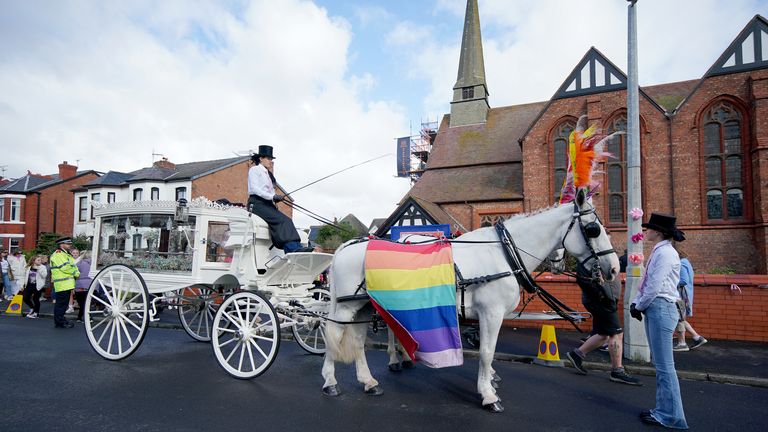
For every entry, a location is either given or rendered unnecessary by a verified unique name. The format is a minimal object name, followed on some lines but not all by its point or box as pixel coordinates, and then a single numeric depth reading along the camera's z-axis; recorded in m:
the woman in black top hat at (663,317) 4.12
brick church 17.53
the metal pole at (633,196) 6.66
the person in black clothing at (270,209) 6.00
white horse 4.55
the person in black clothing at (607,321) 5.64
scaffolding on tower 42.69
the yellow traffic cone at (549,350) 6.53
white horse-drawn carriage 6.00
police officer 9.62
